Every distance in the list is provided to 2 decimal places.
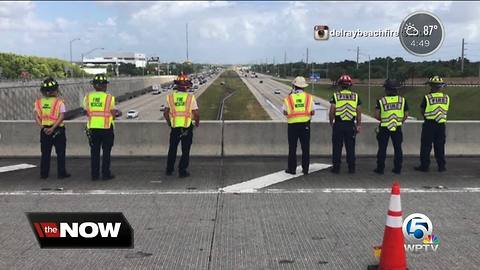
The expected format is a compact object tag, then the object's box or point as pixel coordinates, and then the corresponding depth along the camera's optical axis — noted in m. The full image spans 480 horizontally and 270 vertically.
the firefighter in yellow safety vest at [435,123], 9.55
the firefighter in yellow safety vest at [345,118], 9.40
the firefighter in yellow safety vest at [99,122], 8.86
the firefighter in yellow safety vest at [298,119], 9.27
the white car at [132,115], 68.53
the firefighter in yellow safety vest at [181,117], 9.07
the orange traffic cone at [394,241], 4.54
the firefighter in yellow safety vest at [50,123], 9.01
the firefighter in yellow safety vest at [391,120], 9.34
